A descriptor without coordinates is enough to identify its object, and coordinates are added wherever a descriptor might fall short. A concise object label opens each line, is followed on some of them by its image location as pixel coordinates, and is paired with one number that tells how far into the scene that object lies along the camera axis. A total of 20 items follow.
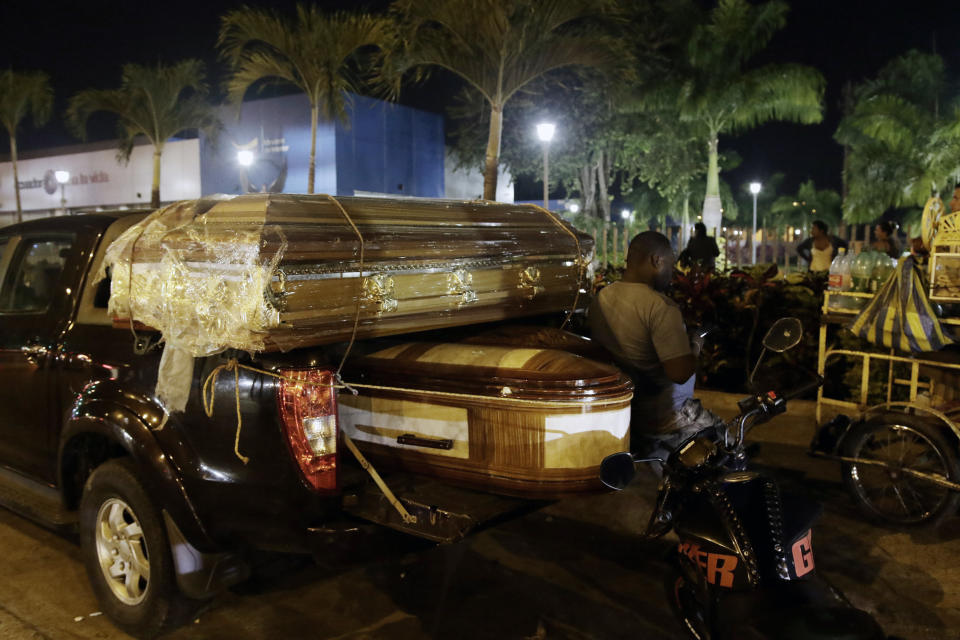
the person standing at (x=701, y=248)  11.47
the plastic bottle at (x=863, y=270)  5.50
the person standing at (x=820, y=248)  10.04
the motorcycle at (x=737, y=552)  2.32
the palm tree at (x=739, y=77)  21.78
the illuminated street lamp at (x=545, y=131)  13.57
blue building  22.56
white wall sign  27.11
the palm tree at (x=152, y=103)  20.34
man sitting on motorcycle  3.47
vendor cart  4.29
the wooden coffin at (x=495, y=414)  2.88
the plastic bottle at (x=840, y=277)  5.51
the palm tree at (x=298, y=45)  14.17
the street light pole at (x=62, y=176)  25.42
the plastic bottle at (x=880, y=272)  5.44
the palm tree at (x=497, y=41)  10.95
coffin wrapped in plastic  2.81
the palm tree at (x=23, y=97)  26.16
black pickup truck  2.95
